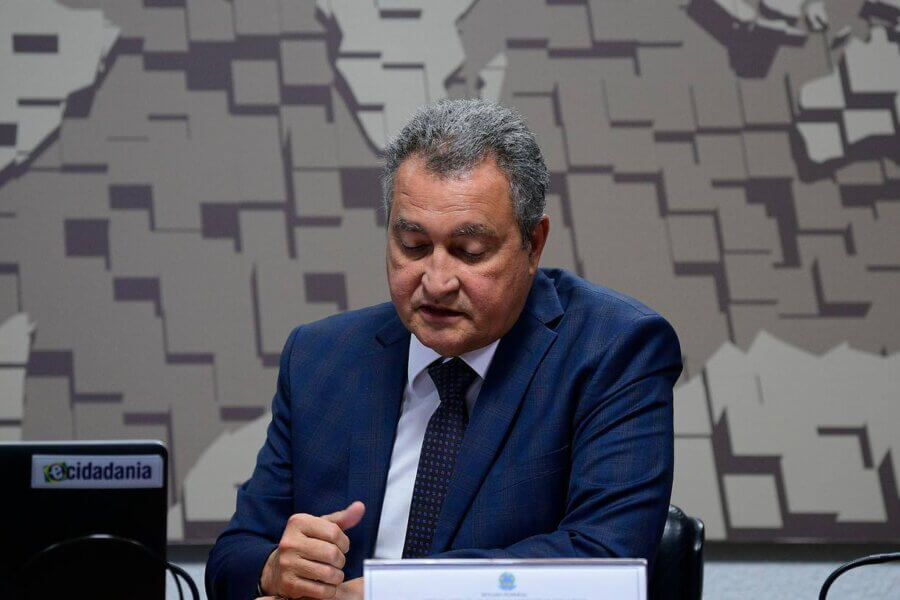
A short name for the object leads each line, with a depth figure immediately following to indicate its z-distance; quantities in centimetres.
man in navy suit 421
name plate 388
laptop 420
